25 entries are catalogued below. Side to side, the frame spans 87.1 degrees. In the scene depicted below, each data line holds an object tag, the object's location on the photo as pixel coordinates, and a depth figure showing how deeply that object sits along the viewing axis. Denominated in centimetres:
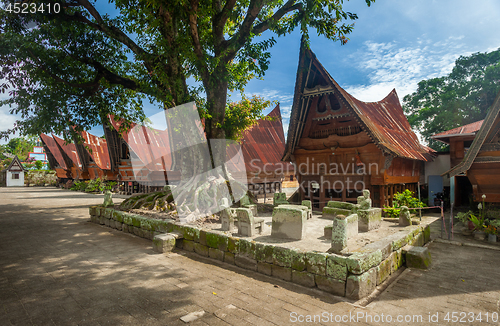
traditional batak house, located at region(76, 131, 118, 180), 2750
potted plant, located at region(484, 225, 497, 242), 785
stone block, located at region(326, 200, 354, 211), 963
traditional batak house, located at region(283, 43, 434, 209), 1149
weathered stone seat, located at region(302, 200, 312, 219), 1055
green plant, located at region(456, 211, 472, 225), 925
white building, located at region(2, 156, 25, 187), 4031
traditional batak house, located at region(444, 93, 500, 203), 827
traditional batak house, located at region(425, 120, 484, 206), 1298
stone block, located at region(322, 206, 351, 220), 956
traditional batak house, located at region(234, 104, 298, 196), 2125
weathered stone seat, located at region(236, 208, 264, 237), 692
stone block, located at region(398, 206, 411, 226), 853
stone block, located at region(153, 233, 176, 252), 693
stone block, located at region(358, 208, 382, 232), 781
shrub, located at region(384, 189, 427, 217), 1088
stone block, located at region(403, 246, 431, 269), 576
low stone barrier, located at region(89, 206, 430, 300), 440
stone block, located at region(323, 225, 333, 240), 685
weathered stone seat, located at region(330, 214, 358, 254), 512
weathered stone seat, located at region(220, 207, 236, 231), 751
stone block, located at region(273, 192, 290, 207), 1170
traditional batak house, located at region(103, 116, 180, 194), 2111
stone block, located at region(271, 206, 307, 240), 664
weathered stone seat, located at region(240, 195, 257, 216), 1024
